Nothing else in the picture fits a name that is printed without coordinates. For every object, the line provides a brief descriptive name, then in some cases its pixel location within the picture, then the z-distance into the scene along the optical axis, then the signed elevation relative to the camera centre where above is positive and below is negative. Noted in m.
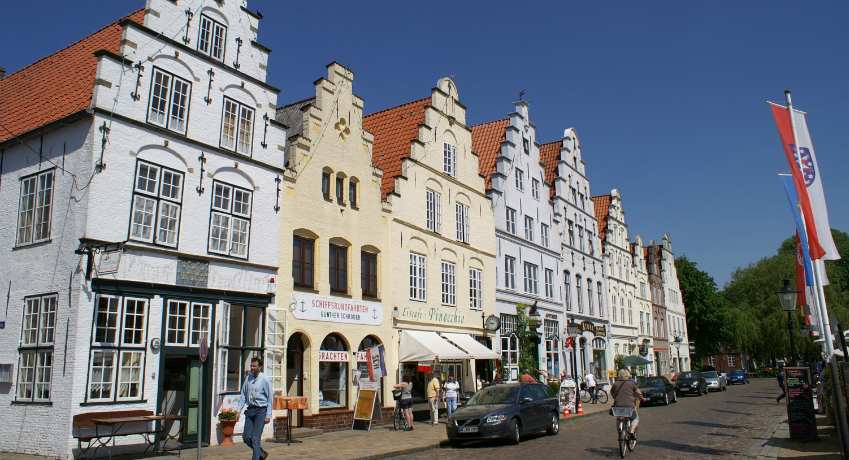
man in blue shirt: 10.96 -0.77
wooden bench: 12.34 -1.22
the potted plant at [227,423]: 15.20 -1.49
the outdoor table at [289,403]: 15.60 -1.10
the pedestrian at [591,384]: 31.47 -1.36
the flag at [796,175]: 12.55 +3.54
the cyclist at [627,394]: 13.34 -0.80
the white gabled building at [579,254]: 36.50 +6.04
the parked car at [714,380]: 45.51 -1.83
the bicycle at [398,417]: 19.11 -1.75
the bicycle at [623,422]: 13.02 -1.35
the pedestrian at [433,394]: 20.50 -1.14
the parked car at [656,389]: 31.00 -1.62
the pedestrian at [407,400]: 18.91 -1.23
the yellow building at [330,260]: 18.16 +3.03
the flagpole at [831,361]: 11.01 -0.14
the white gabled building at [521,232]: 29.28 +6.18
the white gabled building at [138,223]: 13.26 +3.19
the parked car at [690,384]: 39.50 -1.77
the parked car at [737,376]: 59.09 -1.99
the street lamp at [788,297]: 16.62 +1.46
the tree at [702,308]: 64.38 +4.67
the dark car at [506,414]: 15.34 -1.41
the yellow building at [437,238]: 22.45 +4.64
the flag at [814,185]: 12.52 +3.31
